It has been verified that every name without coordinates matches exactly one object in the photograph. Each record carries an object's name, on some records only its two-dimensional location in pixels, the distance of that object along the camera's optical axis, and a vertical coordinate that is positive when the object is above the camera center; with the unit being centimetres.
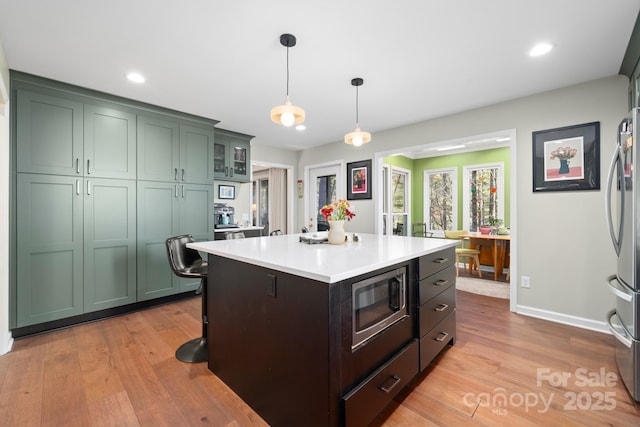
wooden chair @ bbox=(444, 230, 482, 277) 486 -65
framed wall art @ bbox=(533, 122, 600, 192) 274 +56
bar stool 221 -46
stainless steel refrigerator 164 -26
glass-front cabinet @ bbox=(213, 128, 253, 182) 438 +93
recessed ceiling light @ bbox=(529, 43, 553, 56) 217 +129
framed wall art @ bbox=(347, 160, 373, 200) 471 +58
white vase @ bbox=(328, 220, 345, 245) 223 -15
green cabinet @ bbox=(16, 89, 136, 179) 261 +77
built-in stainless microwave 138 -49
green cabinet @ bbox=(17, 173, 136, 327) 260 -32
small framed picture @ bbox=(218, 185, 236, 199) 462 +37
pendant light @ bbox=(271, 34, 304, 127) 201 +73
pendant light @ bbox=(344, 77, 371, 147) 269 +74
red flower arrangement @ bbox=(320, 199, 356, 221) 223 +2
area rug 394 -111
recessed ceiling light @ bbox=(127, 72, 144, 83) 262 +130
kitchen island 125 -63
